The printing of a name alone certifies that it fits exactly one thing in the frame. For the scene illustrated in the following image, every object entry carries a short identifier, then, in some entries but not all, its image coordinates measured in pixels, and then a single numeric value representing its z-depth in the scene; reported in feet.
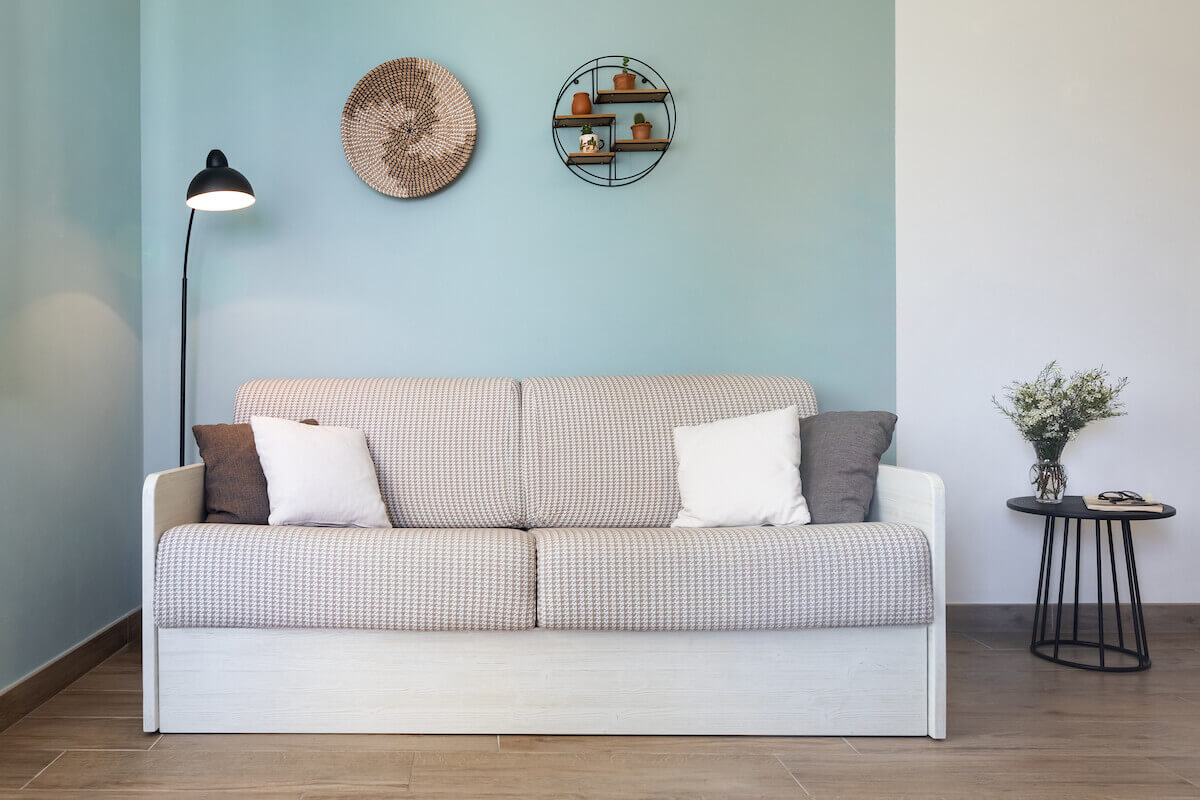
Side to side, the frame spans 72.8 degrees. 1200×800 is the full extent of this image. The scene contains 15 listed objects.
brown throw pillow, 7.07
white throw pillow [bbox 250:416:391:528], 7.07
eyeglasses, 8.34
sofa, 6.21
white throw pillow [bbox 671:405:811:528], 7.18
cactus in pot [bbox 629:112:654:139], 8.98
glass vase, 8.46
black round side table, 7.93
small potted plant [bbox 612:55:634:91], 8.96
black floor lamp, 7.84
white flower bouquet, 8.36
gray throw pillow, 7.04
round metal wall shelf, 9.09
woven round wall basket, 9.00
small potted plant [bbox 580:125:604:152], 8.92
